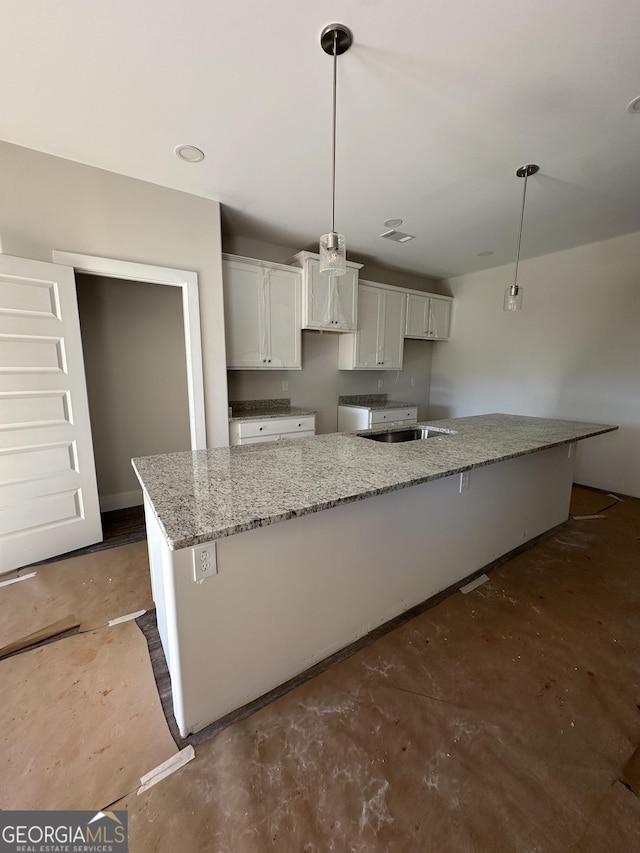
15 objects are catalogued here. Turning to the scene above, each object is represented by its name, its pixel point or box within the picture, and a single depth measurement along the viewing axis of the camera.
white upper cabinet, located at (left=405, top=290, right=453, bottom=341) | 4.71
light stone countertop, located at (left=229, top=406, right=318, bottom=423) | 3.31
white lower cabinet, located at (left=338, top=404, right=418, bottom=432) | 4.21
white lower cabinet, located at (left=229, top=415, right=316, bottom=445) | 3.24
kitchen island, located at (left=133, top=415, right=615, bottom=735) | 1.18
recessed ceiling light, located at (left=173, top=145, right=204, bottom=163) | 2.12
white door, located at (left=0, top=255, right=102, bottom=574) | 2.16
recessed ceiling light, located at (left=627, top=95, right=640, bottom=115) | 1.74
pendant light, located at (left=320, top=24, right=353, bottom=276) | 1.39
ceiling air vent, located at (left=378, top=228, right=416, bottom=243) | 3.47
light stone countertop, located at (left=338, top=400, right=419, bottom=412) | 4.28
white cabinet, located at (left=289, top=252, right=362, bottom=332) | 3.59
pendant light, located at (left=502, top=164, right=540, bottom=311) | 2.60
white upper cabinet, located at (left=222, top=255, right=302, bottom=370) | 3.23
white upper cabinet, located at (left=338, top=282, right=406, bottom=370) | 4.22
